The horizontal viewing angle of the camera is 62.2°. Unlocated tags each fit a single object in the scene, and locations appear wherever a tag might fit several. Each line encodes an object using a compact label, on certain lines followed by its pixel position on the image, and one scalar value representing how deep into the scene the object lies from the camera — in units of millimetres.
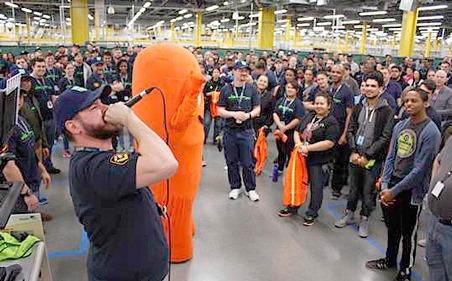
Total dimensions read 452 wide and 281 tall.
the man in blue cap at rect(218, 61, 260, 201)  4766
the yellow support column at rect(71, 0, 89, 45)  15805
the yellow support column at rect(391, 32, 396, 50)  32088
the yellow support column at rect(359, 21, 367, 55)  23847
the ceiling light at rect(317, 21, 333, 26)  30156
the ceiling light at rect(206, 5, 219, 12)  19362
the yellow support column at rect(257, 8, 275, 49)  19031
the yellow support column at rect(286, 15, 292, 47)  23898
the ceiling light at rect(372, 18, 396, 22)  23609
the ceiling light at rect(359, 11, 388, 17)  19134
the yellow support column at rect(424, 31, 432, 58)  23078
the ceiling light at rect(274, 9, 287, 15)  18684
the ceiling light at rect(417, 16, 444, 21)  20328
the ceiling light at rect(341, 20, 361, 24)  24469
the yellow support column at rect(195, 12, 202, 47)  21881
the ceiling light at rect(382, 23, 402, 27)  27206
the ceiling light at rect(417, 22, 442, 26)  25422
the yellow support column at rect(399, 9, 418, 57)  15922
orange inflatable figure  3164
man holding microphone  1584
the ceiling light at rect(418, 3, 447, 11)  14931
